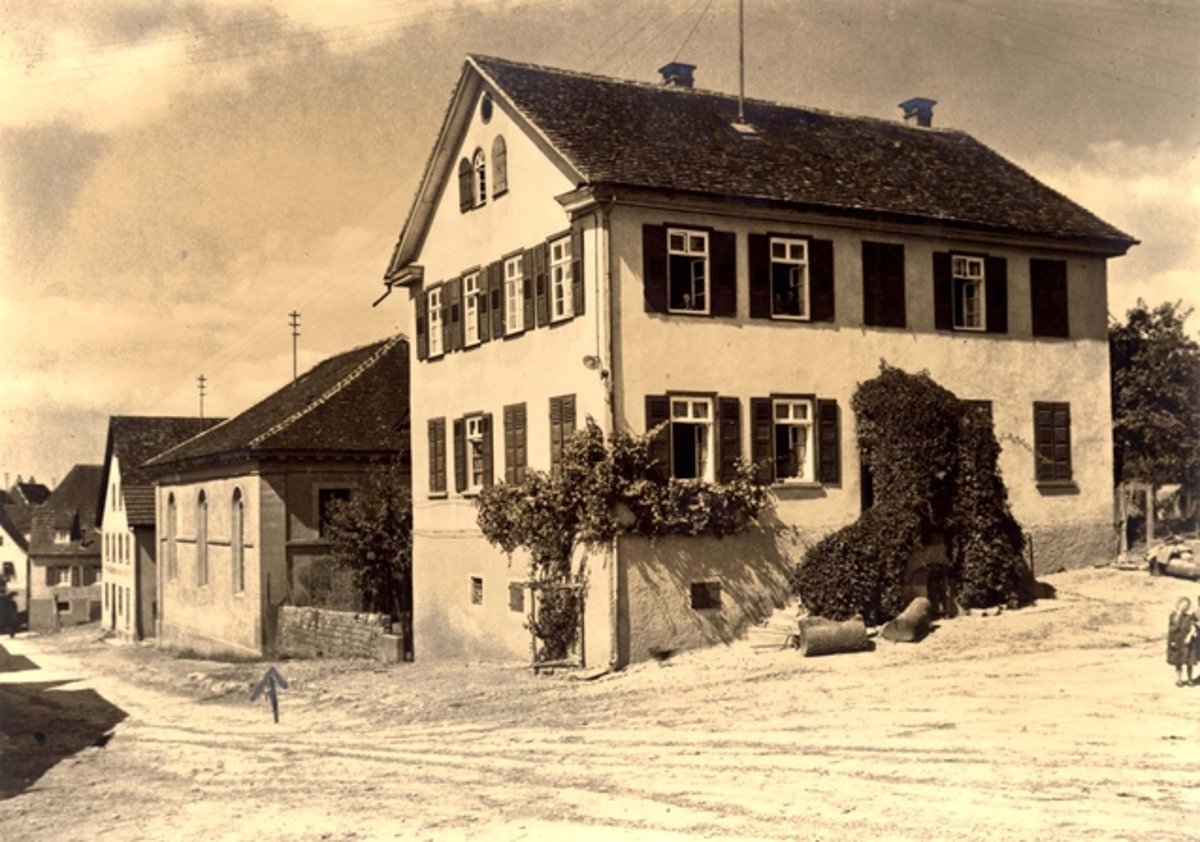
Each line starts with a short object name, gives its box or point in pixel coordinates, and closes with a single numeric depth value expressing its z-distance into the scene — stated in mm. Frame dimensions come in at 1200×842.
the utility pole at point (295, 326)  60250
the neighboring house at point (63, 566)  71188
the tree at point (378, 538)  33875
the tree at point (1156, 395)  36188
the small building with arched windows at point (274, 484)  36969
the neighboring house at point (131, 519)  51375
